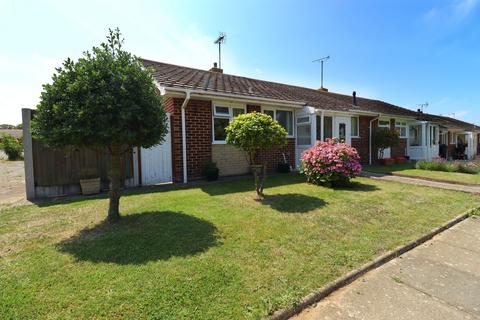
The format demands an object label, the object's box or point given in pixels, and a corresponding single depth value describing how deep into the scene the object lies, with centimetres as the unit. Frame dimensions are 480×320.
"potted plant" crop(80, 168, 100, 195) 705
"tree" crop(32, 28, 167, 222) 404
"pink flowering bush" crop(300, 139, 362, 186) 796
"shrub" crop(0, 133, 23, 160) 2309
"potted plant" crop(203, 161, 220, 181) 903
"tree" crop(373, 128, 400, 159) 1503
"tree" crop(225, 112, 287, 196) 605
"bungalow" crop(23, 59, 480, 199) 697
